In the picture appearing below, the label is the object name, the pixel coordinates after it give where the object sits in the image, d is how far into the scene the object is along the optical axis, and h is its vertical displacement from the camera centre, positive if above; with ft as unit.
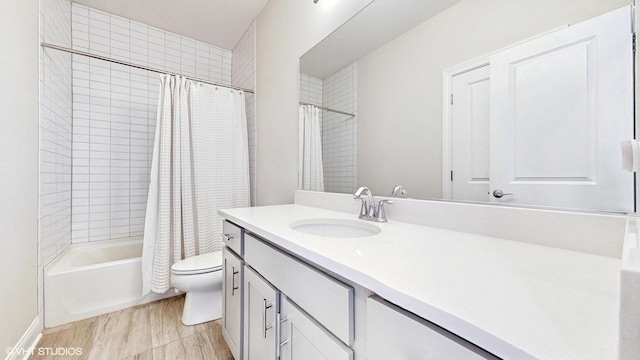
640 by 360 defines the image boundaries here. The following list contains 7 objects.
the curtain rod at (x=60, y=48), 5.50 +2.88
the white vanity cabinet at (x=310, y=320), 1.44 -1.09
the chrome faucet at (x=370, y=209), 3.59 -0.40
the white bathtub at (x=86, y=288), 5.53 -2.47
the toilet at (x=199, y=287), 5.51 -2.31
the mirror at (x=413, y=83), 2.39 +1.41
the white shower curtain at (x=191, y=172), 6.52 +0.20
